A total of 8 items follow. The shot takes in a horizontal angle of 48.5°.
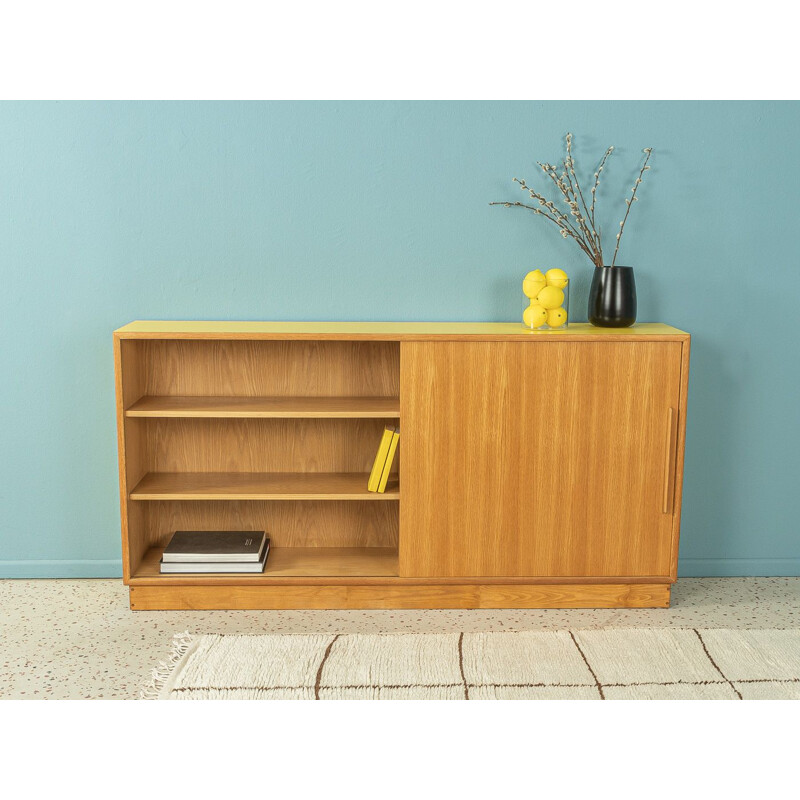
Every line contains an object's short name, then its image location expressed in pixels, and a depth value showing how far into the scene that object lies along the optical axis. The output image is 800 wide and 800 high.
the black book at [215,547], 3.34
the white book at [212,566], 3.33
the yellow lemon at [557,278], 3.33
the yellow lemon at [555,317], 3.31
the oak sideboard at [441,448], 3.20
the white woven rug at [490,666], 2.74
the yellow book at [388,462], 3.31
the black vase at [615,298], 3.31
